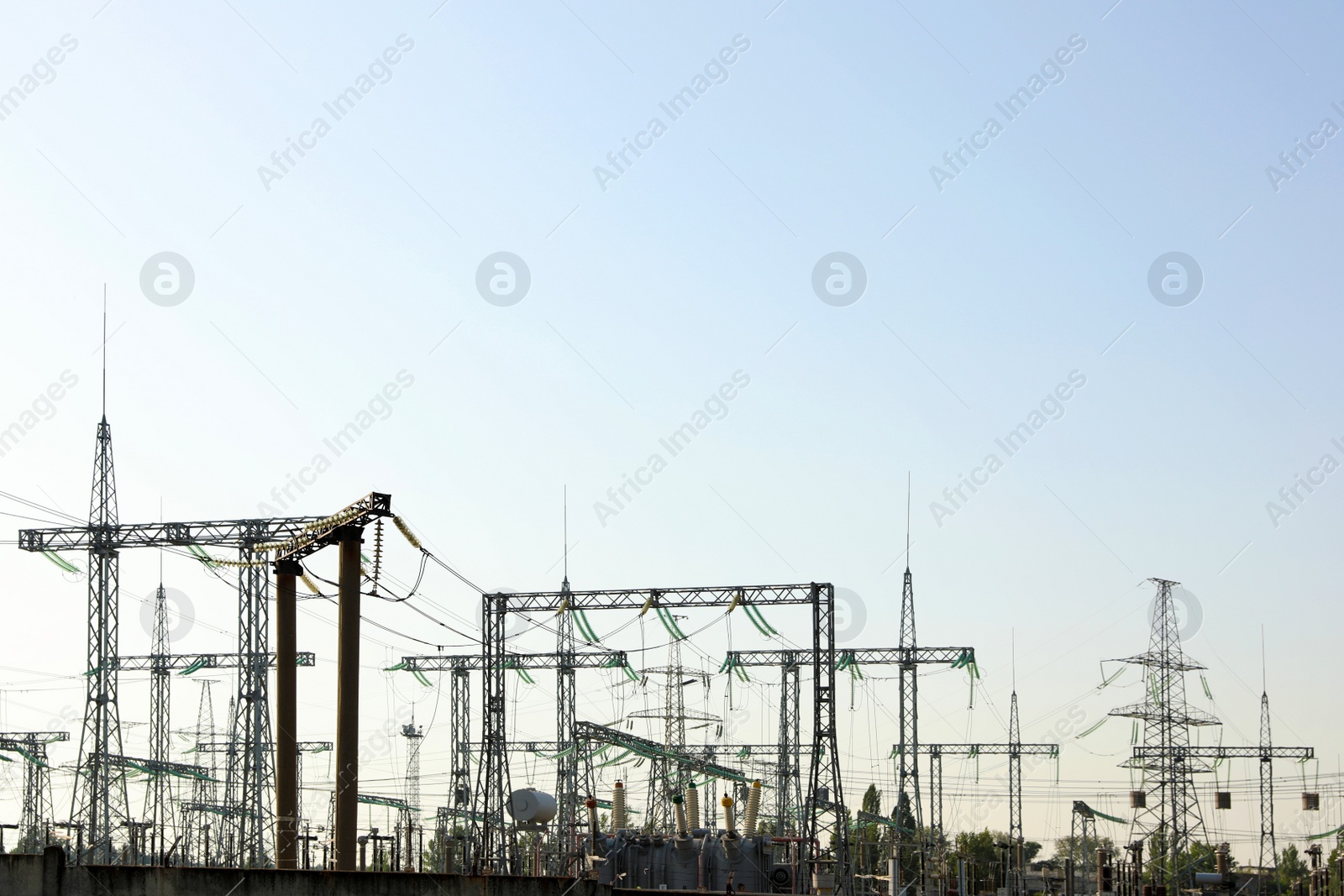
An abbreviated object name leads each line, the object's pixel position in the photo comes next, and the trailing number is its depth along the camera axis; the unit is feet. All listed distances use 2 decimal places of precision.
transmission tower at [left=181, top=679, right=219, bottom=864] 295.48
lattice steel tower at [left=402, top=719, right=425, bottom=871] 309.30
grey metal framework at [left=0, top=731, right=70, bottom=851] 237.45
